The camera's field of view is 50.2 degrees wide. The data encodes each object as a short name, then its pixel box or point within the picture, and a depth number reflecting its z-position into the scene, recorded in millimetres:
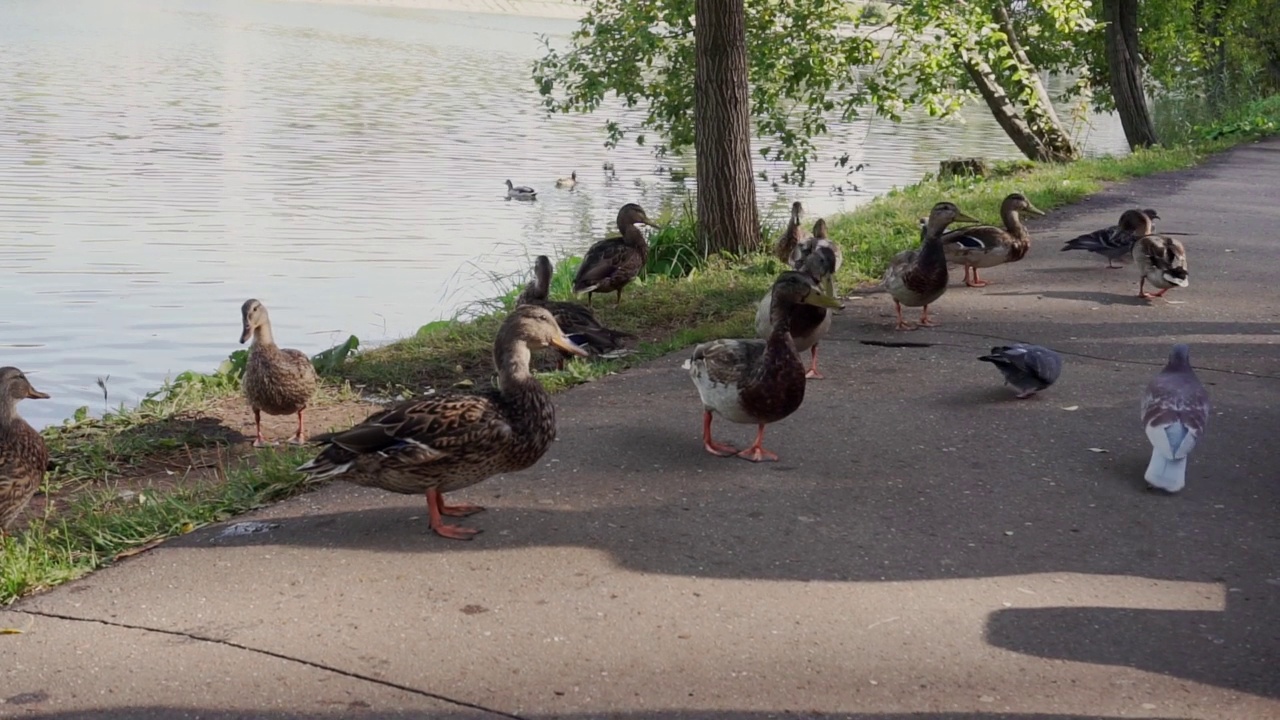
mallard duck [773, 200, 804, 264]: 12406
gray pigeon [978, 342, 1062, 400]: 8055
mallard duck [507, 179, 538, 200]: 20719
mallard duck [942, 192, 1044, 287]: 11641
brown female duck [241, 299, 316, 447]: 8219
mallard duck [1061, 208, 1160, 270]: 12367
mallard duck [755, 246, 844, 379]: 8094
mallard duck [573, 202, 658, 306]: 11484
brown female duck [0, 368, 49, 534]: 6133
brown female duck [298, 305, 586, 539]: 5746
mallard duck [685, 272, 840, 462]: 6766
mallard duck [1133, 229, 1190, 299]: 11094
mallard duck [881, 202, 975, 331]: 9797
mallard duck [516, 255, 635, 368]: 9258
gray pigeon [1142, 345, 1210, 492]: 6500
